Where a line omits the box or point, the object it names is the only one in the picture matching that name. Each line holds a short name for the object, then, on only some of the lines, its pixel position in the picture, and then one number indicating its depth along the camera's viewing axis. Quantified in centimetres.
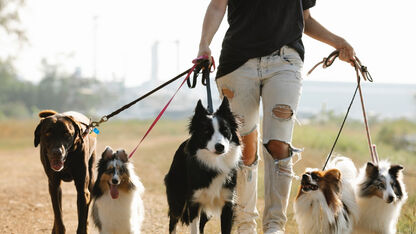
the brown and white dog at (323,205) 1011
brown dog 1033
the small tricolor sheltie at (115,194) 1083
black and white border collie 951
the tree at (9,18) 7006
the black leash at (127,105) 1050
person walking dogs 1016
